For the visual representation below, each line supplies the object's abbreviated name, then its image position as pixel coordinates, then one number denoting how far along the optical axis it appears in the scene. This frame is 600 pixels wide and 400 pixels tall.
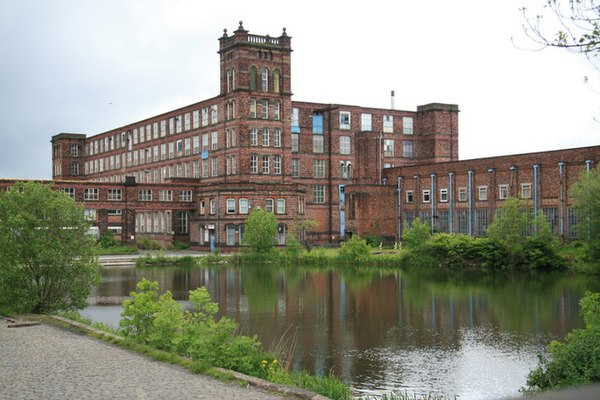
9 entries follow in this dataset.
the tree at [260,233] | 52.09
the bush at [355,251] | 48.97
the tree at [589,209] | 41.22
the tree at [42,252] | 20.19
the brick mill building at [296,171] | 59.22
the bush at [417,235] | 48.28
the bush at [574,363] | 11.33
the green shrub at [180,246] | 64.12
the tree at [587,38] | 11.12
